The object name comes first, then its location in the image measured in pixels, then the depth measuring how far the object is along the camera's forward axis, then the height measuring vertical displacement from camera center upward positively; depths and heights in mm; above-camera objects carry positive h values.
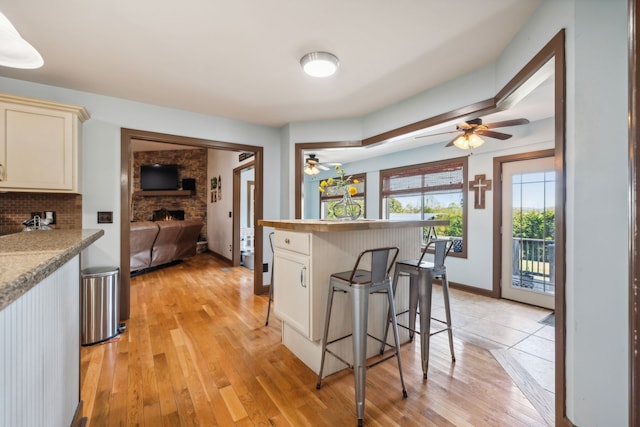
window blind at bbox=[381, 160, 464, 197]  4543 +612
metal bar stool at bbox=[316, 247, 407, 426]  1593 -548
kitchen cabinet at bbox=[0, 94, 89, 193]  2324 +581
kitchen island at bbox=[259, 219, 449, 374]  1925 -455
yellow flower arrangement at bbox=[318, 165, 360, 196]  2520 +253
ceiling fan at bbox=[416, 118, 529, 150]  2885 +903
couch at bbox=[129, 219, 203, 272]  4814 -571
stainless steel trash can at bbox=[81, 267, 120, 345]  2480 -875
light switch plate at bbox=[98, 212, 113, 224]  2924 -61
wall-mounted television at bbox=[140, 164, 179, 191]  7367 +914
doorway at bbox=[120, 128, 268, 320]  3014 +294
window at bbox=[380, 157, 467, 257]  4508 +322
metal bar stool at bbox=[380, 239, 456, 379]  1986 -528
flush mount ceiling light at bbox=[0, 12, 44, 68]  1139 +703
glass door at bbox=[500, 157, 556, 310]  3549 -260
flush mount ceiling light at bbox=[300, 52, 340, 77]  2150 +1175
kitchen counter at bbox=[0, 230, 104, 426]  666 -390
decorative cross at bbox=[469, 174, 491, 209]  4117 +362
